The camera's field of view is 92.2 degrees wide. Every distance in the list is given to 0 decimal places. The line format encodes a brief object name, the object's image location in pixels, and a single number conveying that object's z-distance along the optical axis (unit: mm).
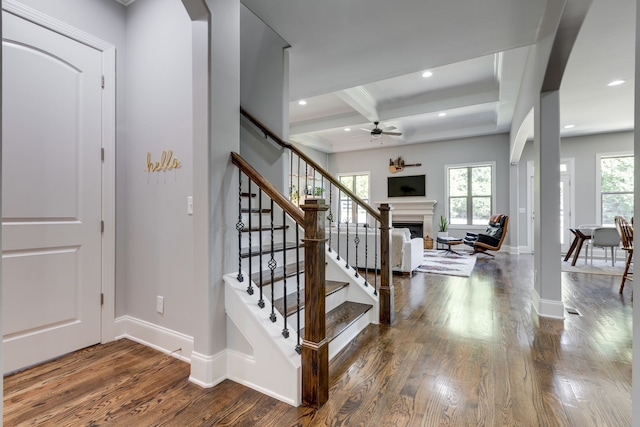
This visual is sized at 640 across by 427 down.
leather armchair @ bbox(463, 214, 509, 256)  6539
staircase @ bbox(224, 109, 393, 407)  1688
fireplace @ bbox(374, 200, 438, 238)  8328
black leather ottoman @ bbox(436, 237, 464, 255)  7172
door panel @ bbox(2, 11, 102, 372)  2006
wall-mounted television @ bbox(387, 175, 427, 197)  8594
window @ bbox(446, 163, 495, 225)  7895
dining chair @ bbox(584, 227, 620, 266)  5113
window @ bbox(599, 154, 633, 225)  6566
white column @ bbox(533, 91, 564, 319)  2980
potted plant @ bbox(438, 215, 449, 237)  8021
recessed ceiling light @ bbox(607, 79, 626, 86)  4006
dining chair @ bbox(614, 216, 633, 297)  3854
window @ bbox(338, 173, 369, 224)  9344
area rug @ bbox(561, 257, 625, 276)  5047
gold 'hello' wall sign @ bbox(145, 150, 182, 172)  2256
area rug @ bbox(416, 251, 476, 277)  5230
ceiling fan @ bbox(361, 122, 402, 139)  6199
